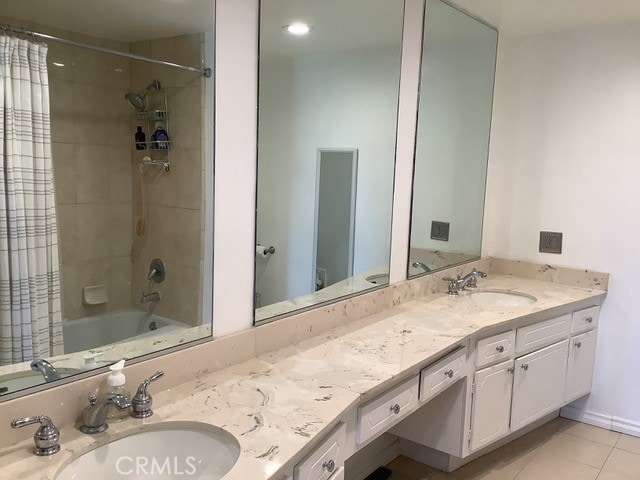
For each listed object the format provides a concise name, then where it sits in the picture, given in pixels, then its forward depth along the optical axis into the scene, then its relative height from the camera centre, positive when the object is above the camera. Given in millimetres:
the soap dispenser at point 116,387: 1315 -542
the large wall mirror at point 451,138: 2754 +243
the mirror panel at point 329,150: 2196 +127
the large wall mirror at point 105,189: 1573 -75
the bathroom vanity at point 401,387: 1306 -633
